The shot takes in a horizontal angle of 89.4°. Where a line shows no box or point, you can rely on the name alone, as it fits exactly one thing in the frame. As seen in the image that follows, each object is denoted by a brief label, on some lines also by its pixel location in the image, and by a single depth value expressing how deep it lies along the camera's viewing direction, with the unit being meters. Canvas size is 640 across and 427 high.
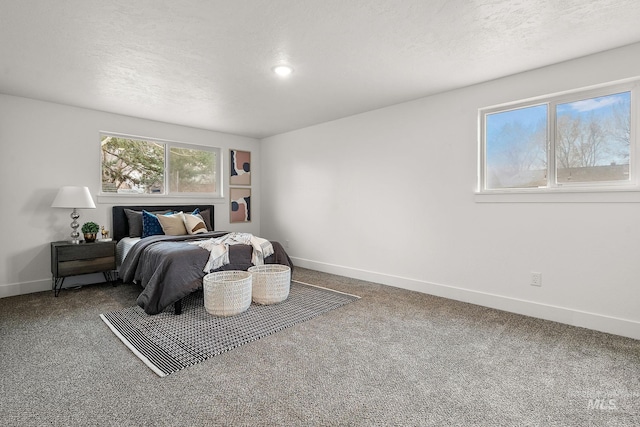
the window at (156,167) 4.52
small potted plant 3.93
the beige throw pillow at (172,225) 4.36
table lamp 3.71
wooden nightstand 3.64
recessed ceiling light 2.94
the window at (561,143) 2.69
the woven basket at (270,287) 3.31
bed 3.00
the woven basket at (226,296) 2.93
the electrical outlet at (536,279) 3.01
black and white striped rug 2.26
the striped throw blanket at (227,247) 3.30
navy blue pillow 4.34
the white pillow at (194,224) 4.49
